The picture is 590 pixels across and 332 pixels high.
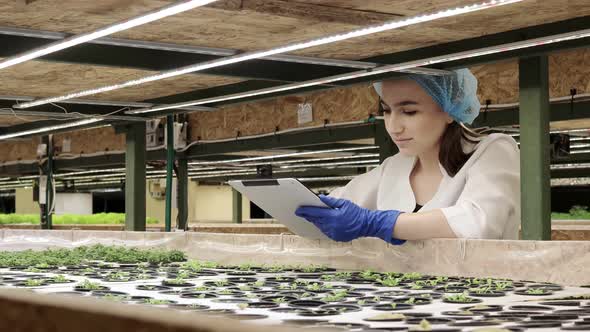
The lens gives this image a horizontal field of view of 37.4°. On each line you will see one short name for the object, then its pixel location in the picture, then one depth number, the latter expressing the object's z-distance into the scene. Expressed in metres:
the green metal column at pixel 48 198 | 11.68
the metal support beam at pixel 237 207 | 18.30
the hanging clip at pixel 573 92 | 6.86
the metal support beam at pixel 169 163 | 8.47
